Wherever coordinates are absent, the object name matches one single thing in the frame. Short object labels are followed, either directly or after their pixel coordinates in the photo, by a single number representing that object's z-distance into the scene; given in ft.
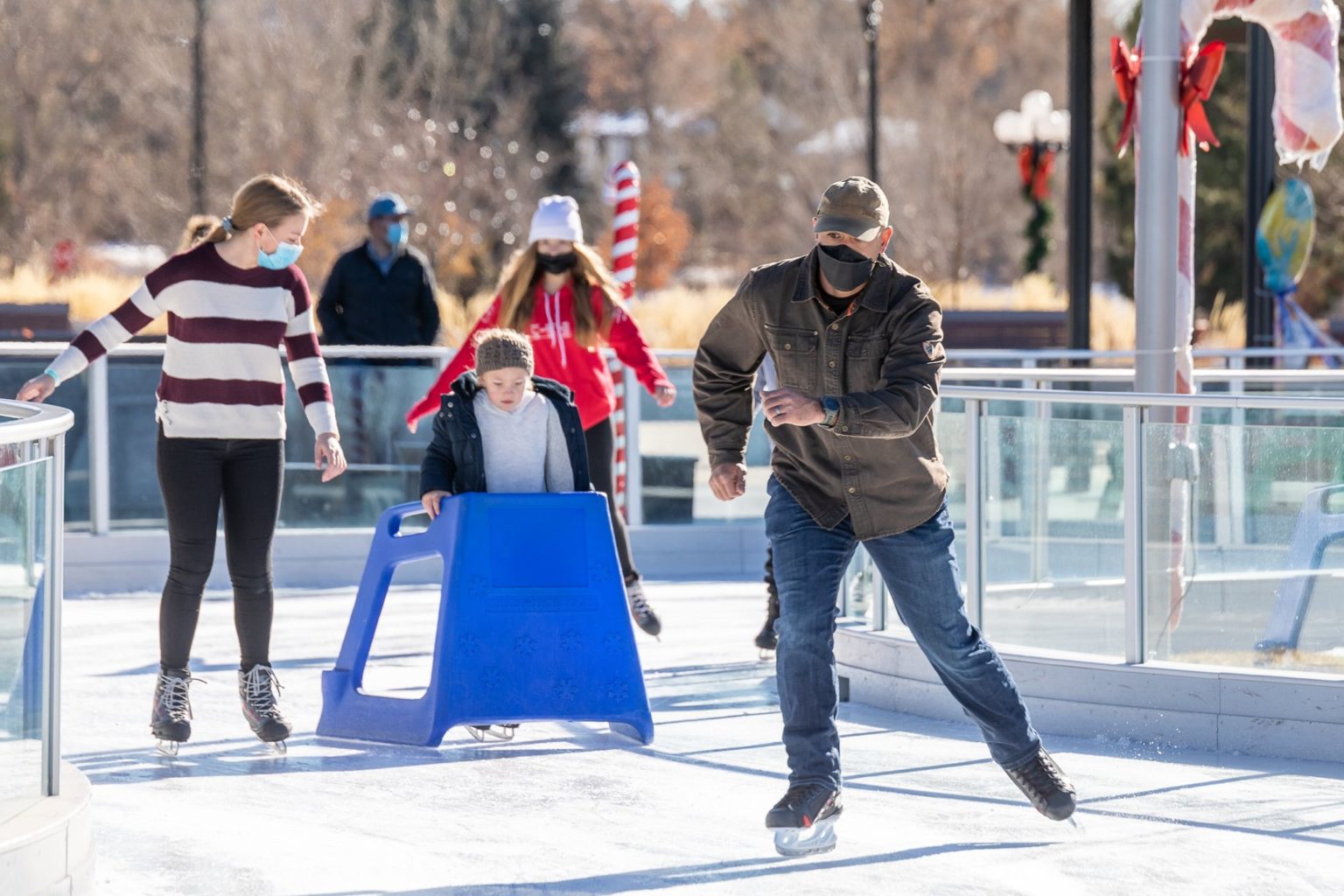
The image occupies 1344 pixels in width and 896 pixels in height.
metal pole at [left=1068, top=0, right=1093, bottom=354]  84.33
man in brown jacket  34.91
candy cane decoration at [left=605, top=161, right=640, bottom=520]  84.12
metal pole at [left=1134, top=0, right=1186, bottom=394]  56.70
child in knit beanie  45.37
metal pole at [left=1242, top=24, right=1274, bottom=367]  92.43
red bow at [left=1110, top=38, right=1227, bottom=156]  56.24
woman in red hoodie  55.11
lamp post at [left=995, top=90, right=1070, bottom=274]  189.78
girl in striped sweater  44.09
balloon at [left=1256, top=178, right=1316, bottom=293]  98.43
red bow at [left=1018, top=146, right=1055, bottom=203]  191.93
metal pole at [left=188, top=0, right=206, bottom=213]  205.98
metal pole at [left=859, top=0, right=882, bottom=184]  173.32
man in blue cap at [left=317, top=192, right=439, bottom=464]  81.15
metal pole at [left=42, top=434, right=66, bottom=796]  32.71
